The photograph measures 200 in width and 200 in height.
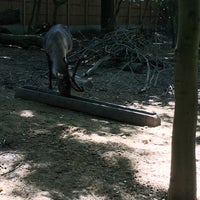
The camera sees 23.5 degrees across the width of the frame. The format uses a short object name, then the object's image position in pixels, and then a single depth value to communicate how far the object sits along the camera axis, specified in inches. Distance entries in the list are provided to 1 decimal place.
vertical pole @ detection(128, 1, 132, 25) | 852.6
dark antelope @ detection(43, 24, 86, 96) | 263.1
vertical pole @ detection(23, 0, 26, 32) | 655.8
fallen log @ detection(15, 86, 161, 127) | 241.4
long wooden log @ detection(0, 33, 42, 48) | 491.7
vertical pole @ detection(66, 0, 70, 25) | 724.7
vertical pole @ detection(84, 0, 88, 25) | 765.3
